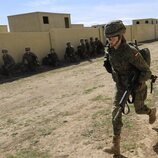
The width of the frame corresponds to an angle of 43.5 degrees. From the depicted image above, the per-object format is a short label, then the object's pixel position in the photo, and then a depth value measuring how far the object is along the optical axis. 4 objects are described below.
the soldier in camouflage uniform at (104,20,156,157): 2.18
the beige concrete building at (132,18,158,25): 25.25
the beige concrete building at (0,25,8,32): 15.27
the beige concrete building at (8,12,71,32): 13.53
